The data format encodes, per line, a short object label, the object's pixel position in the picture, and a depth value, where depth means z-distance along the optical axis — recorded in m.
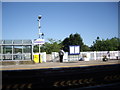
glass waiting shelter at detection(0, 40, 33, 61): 21.84
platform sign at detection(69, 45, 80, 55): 28.24
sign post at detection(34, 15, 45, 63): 24.22
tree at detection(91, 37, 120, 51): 107.81
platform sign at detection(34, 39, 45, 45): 24.42
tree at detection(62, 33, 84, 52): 117.23
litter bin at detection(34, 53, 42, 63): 25.56
